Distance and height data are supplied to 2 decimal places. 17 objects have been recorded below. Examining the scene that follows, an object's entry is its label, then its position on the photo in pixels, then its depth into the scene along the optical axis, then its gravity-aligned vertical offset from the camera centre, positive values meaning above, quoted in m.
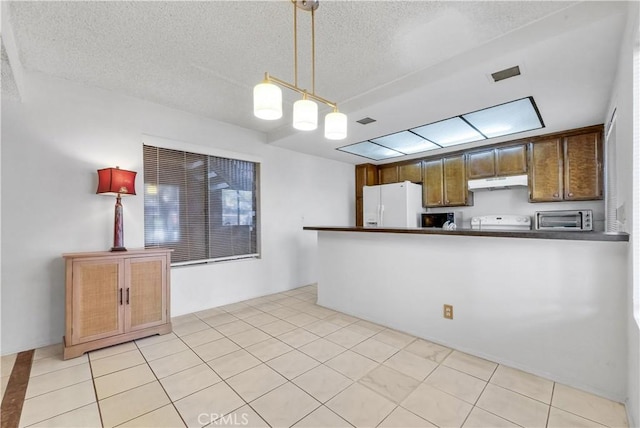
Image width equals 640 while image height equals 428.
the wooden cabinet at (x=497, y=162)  4.09 +0.81
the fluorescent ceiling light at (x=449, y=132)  3.42 +1.11
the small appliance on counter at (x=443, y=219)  4.71 -0.08
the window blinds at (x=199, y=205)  3.32 +0.16
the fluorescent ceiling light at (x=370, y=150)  4.42 +1.11
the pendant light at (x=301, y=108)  1.57 +0.66
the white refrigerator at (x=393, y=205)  4.85 +0.19
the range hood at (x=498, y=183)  4.01 +0.47
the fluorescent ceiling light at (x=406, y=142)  3.92 +1.10
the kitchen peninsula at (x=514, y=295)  1.85 -0.67
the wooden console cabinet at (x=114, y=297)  2.39 -0.75
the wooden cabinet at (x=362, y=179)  5.84 +0.77
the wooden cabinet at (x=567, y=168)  3.51 +0.60
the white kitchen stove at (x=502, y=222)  4.13 -0.12
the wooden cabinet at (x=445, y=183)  4.66 +0.55
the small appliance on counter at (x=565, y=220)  3.61 -0.09
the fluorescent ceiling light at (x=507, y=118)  2.91 +1.12
